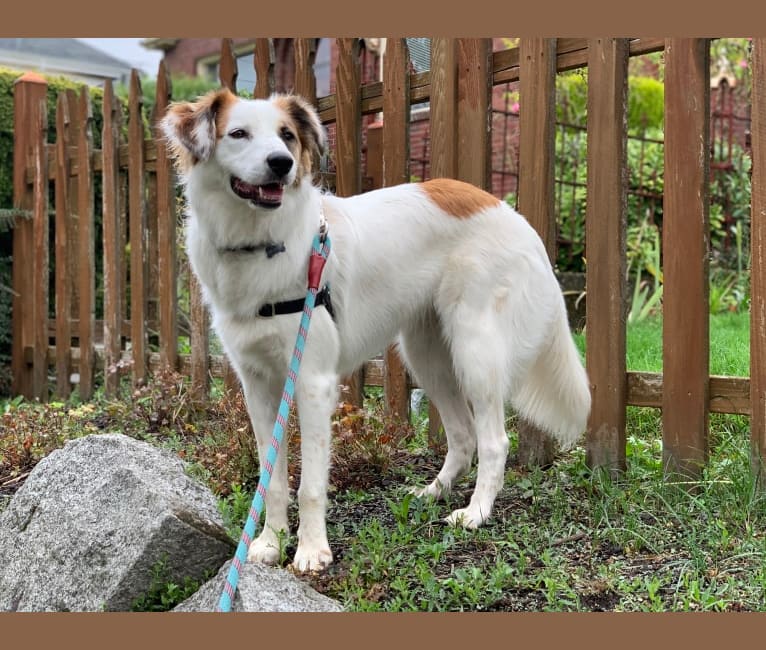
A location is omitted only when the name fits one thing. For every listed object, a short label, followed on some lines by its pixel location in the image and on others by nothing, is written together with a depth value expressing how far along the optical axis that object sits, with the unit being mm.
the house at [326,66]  4836
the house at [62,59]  23188
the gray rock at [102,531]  2539
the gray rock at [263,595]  2230
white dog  2855
